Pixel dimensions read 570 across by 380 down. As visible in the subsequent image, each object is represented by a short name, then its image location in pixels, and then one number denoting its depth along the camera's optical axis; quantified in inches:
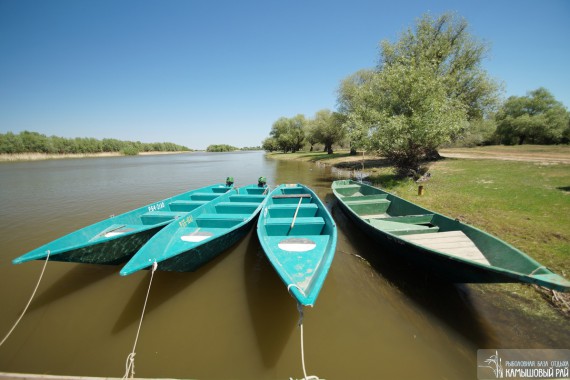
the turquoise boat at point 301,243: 162.4
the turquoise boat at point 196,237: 193.0
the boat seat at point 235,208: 386.0
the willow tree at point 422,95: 566.9
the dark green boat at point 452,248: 150.3
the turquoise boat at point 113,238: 194.9
